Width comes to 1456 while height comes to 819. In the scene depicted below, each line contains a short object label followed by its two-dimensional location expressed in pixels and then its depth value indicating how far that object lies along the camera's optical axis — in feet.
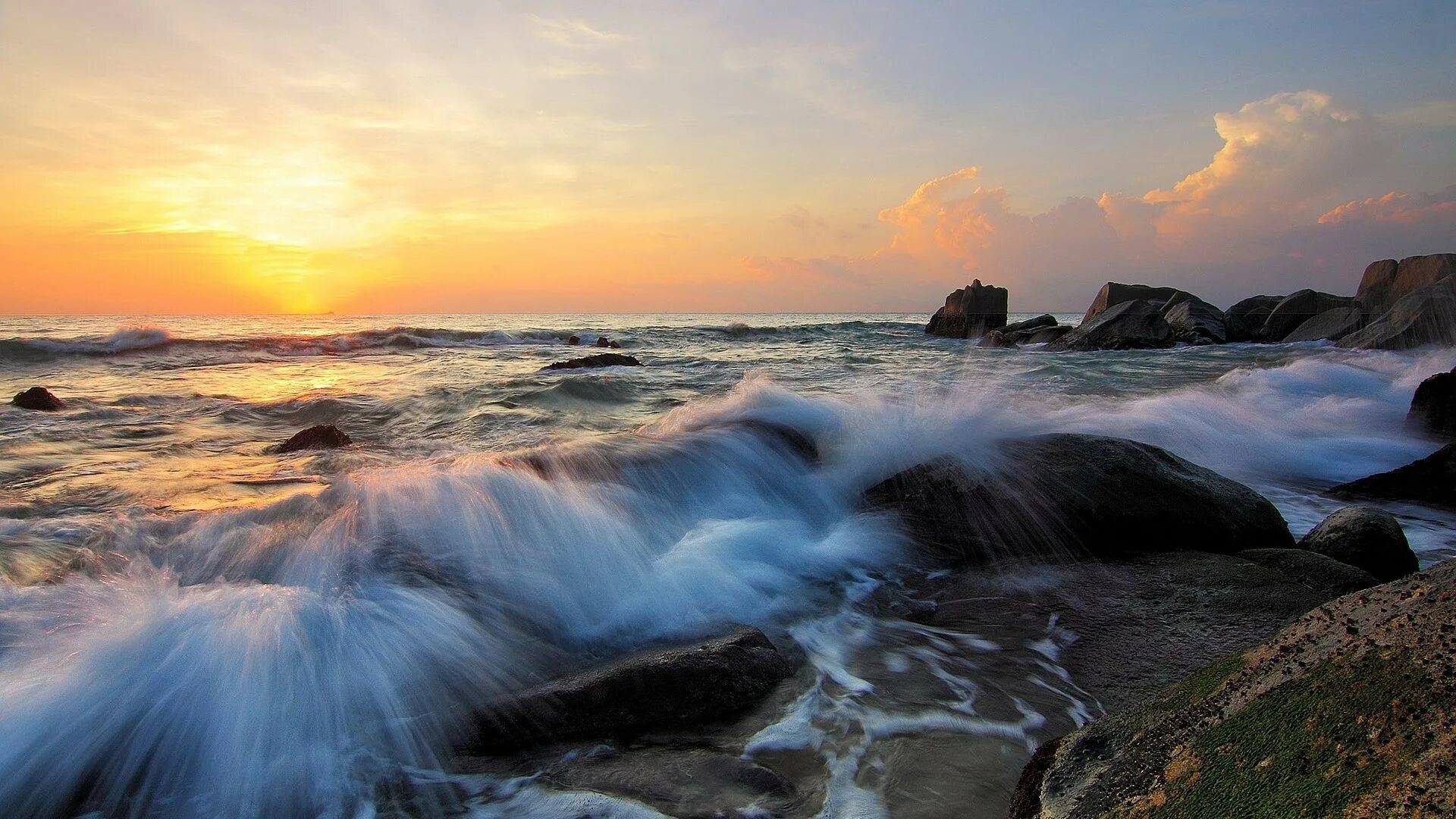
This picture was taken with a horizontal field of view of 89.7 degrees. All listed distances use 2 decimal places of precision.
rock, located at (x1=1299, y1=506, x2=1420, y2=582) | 11.39
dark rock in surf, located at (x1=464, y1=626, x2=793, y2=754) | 7.63
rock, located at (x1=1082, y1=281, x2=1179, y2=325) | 85.66
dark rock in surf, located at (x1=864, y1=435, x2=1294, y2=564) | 12.48
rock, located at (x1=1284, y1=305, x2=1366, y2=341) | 64.69
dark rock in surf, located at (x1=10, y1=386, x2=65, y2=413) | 28.68
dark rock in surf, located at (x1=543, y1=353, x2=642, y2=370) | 48.56
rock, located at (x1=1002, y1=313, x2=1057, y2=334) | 93.68
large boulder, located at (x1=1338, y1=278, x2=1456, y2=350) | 48.62
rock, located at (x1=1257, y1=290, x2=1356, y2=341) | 73.41
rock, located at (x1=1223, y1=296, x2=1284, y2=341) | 76.02
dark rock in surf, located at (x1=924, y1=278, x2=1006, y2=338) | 108.06
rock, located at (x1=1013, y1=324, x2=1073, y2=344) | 81.40
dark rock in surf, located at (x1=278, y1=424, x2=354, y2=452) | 22.58
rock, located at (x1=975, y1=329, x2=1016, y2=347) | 87.28
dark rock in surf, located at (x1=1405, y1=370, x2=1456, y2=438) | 22.34
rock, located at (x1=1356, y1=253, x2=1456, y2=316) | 62.13
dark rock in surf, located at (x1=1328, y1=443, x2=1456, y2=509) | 15.83
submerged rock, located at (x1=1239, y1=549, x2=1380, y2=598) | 10.41
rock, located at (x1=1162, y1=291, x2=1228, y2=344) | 72.08
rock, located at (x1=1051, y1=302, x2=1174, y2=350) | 66.69
